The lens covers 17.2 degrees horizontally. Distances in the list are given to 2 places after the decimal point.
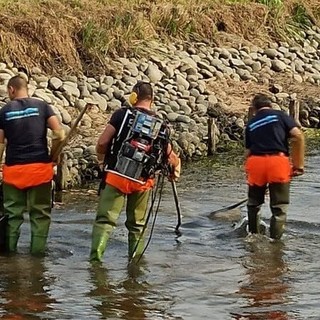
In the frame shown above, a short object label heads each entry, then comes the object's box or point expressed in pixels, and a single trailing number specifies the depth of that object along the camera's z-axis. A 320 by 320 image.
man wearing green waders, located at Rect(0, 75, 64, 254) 10.40
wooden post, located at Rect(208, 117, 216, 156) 19.59
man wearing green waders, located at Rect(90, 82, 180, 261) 10.06
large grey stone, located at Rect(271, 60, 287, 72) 25.84
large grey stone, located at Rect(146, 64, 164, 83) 22.17
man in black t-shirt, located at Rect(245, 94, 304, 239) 11.38
